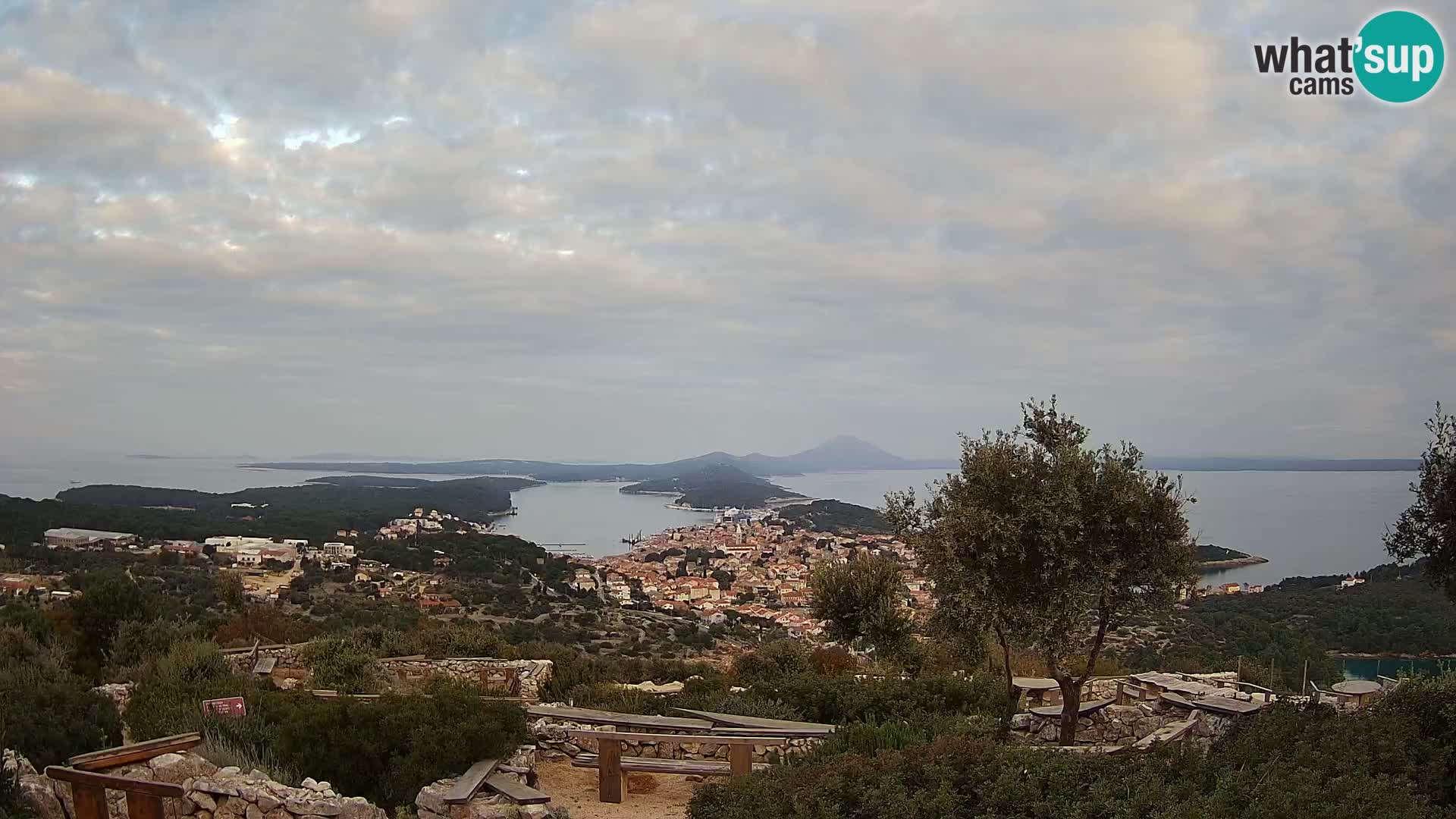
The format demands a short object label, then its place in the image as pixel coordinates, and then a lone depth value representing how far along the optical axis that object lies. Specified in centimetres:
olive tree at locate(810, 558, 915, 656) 1324
